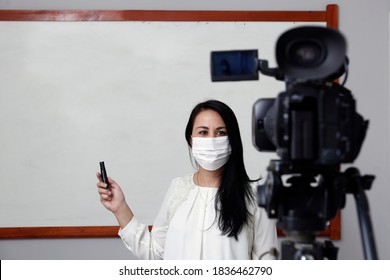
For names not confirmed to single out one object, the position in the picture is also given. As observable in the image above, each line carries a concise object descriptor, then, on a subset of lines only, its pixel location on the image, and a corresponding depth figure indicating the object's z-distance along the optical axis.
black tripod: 0.95
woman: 1.54
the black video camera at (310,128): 0.91
